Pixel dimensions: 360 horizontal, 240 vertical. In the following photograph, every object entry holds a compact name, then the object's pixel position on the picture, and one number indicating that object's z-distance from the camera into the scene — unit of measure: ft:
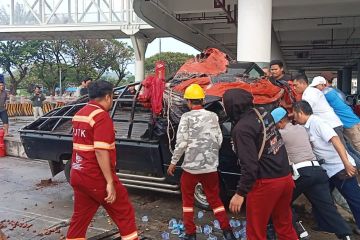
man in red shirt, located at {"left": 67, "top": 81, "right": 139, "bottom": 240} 12.18
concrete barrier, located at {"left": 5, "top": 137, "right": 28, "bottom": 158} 33.45
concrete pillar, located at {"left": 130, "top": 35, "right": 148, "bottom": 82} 86.37
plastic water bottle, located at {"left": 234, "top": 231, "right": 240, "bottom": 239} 15.93
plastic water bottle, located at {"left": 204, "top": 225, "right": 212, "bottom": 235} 16.52
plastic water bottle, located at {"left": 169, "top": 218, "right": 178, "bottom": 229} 17.06
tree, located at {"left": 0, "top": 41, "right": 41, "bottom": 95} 125.90
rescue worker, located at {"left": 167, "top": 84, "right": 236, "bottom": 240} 14.99
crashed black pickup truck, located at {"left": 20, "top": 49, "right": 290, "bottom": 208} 16.97
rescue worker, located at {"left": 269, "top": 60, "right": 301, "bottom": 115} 17.83
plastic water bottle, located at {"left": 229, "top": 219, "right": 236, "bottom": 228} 17.16
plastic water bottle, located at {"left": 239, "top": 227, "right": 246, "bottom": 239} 15.90
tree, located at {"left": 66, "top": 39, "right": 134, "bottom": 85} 147.54
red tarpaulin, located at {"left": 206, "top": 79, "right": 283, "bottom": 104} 16.47
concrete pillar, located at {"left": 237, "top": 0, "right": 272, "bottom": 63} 33.06
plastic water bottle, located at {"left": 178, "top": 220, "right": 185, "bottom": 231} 16.76
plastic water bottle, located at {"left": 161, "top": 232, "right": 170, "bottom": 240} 15.98
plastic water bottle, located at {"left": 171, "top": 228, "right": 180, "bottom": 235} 16.65
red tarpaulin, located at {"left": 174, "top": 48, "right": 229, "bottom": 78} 18.76
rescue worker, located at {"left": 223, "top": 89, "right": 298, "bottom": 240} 11.27
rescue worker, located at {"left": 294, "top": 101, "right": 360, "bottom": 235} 14.74
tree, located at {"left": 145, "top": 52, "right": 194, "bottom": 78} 189.47
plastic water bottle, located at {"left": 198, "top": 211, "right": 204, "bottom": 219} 18.57
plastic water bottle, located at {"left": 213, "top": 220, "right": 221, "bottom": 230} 17.10
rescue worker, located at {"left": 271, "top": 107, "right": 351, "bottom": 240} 14.08
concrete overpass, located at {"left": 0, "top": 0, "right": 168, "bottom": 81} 83.15
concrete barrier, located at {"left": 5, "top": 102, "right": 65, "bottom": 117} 82.23
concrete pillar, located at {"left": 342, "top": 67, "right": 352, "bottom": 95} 127.28
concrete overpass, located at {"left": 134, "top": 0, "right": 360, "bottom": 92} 33.30
